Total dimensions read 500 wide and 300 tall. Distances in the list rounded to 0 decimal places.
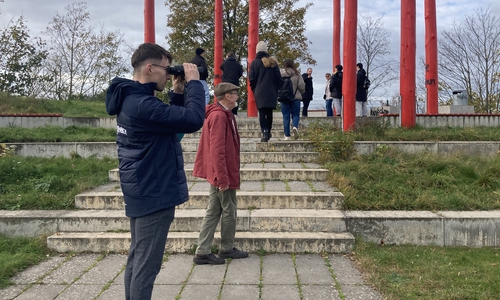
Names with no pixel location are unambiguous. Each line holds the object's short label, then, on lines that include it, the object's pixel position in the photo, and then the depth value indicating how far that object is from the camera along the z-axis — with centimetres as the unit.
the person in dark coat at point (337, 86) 1253
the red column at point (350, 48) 975
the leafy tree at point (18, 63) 1773
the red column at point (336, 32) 1612
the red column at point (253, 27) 1393
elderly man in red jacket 410
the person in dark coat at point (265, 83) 803
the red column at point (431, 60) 1325
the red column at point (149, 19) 1247
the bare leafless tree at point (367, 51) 2362
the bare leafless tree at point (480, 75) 2186
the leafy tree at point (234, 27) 2358
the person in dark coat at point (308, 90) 1361
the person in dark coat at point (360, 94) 1185
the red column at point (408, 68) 999
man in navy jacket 238
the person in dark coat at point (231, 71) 1070
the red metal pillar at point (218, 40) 1555
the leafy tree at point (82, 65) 2091
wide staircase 461
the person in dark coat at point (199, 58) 964
